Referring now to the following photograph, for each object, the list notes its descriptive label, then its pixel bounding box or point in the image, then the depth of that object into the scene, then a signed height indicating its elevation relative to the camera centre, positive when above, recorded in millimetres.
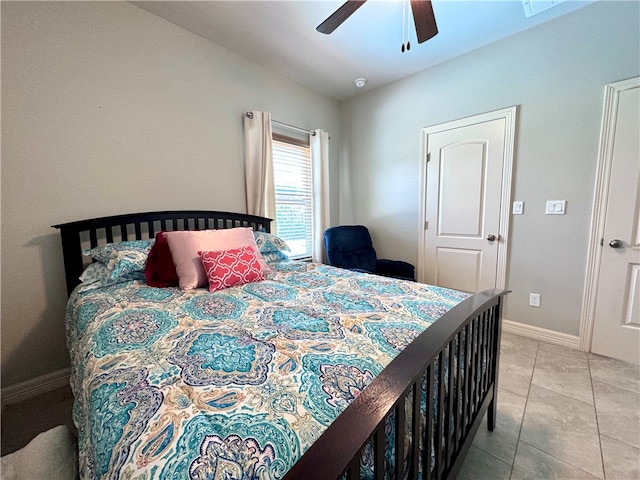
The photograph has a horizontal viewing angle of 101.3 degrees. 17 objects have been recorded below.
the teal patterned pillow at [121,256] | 1609 -287
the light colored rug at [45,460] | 875 -879
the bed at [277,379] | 512 -468
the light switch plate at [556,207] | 2176 +5
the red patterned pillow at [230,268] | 1614 -372
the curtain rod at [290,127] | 2572 +937
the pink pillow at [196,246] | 1643 -249
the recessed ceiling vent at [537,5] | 1904 +1492
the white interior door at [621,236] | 1878 -216
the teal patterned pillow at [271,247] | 2293 -335
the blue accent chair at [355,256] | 2902 -552
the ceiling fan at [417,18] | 1496 +1145
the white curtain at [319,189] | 3182 +249
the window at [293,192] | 3018 +214
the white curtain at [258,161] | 2591 +488
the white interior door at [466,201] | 2469 +77
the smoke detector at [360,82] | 2962 +1443
